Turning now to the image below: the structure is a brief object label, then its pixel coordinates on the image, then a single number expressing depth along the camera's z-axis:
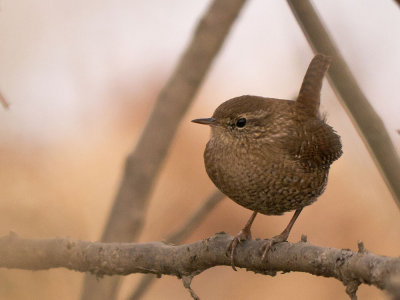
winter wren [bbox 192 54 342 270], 6.20
